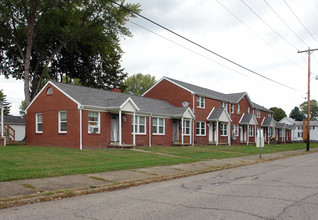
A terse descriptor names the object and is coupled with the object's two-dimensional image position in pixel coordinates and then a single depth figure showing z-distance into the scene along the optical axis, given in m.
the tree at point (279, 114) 106.31
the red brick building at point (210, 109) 33.59
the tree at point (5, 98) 66.88
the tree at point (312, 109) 119.75
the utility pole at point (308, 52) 30.59
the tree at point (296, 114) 117.19
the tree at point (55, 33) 30.06
